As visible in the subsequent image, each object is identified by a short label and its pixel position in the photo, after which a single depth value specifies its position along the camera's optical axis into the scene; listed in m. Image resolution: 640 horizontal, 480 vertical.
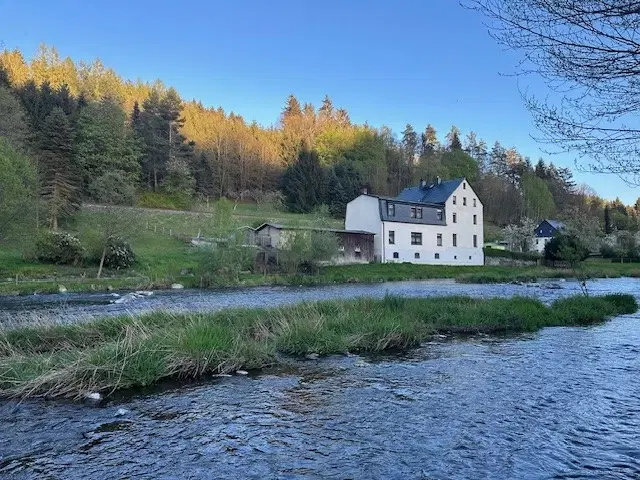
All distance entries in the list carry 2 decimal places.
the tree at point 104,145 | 57.77
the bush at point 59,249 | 36.00
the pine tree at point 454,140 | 106.49
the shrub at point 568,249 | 46.09
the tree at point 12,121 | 43.66
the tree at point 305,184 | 74.62
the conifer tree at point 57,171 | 45.56
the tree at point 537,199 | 90.12
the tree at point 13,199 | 29.11
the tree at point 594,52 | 4.41
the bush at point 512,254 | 57.07
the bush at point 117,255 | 36.25
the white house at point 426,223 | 52.00
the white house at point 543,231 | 81.88
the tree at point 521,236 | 69.62
